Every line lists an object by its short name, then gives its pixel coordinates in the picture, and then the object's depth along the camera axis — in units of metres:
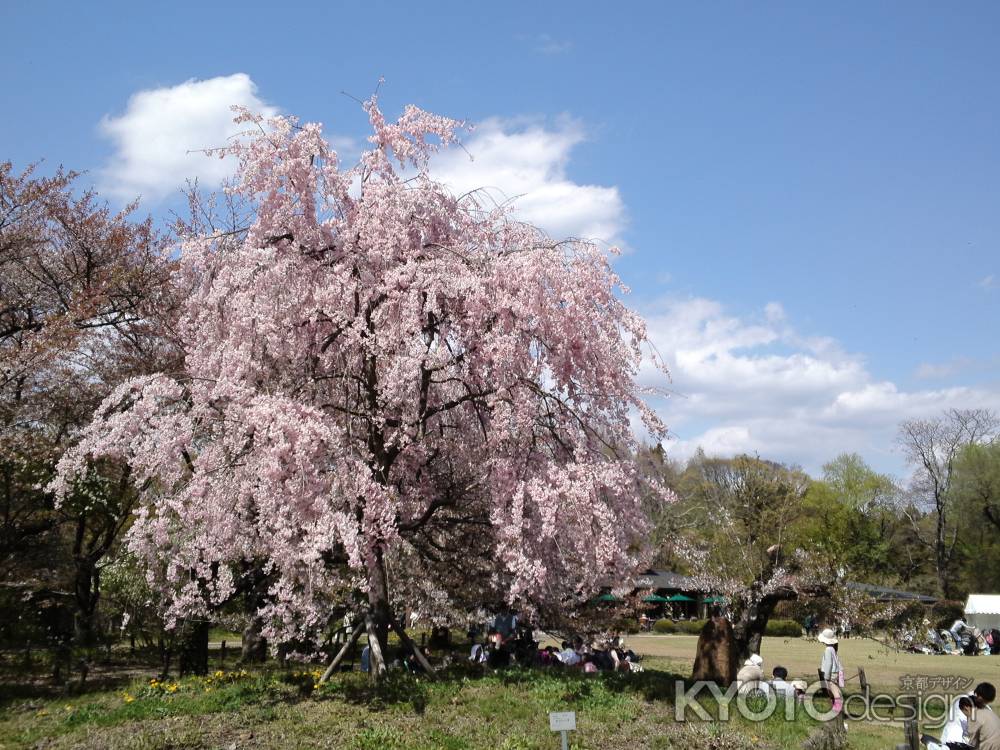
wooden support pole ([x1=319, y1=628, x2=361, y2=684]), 11.95
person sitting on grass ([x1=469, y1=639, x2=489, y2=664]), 15.14
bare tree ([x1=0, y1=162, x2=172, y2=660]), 17.12
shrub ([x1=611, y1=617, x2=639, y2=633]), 16.12
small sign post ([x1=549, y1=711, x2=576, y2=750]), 7.38
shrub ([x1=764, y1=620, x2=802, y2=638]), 47.31
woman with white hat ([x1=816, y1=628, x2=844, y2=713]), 10.99
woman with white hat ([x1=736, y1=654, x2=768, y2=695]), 11.48
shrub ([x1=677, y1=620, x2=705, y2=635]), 46.50
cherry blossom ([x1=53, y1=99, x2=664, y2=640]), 10.49
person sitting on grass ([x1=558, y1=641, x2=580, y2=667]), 16.08
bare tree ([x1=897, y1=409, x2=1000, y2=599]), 53.00
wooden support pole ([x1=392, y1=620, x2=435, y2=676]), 11.88
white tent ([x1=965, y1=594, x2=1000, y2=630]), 37.31
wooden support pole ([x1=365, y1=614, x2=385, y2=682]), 11.92
